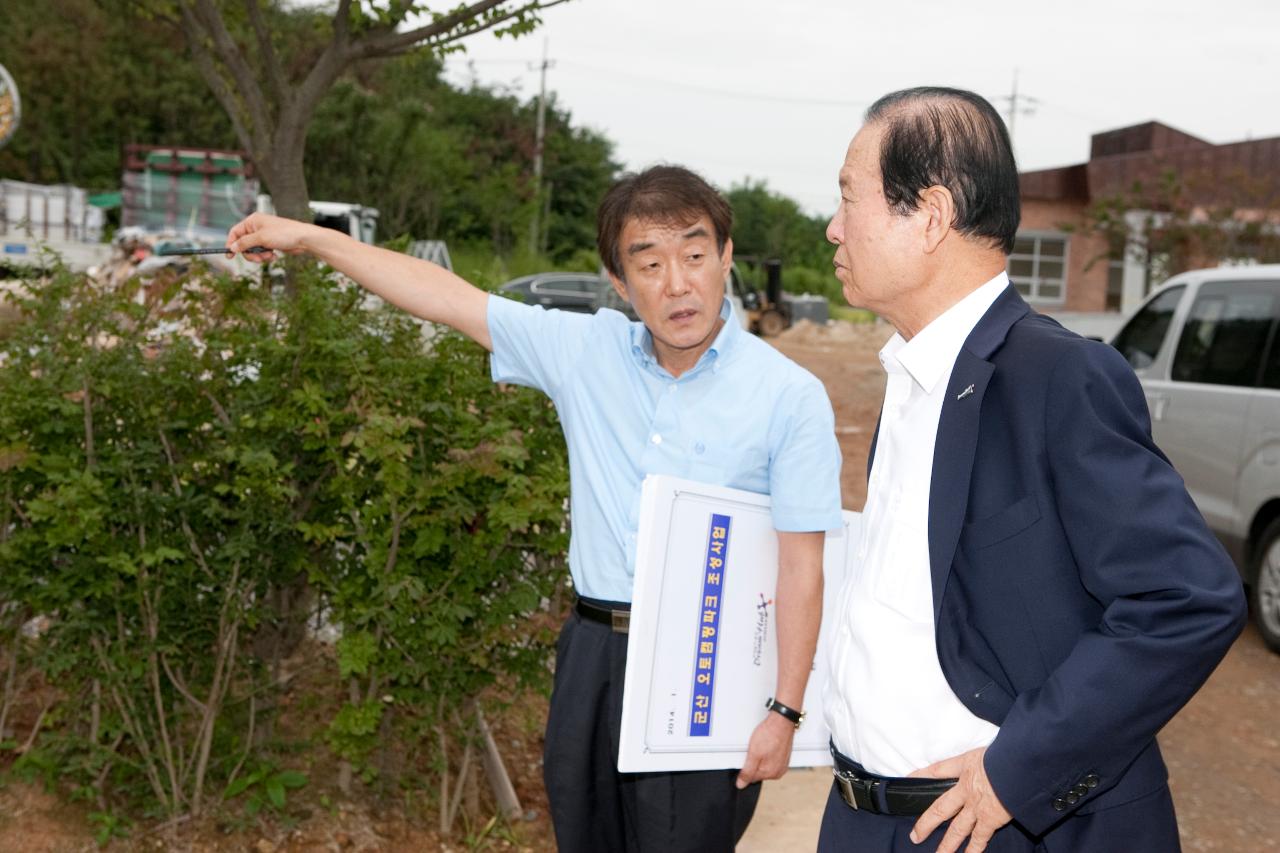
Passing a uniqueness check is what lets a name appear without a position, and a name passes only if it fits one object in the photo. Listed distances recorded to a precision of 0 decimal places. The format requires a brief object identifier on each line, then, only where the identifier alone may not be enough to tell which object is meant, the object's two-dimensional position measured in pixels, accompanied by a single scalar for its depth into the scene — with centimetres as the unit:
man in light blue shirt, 259
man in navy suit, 162
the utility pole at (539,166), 4284
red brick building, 2828
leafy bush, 367
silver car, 720
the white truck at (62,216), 2566
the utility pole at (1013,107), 5770
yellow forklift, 3494
